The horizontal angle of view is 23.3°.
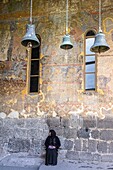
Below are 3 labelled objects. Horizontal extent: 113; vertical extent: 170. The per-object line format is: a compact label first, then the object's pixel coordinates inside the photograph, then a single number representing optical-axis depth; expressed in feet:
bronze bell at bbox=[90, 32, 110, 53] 17.58
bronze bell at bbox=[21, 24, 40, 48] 17.69
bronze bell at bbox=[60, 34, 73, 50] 18.83
